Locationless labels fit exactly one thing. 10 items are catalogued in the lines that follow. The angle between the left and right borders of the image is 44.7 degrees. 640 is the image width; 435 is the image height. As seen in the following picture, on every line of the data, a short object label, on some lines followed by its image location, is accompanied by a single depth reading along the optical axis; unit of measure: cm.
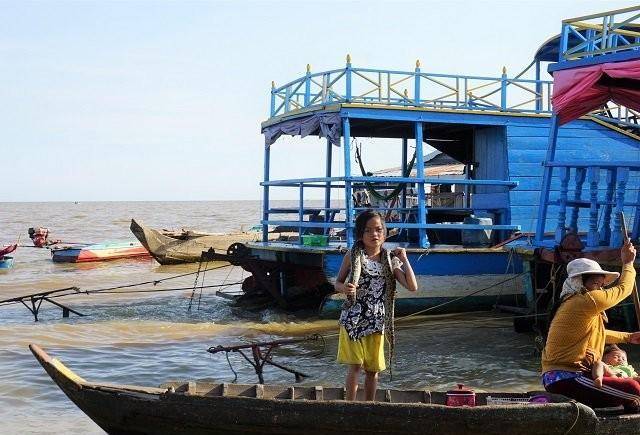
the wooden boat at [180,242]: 2184
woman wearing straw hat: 496
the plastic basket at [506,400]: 554
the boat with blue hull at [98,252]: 2348
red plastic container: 549
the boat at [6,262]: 2231
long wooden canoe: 512
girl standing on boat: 529
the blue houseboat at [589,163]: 874
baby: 509
